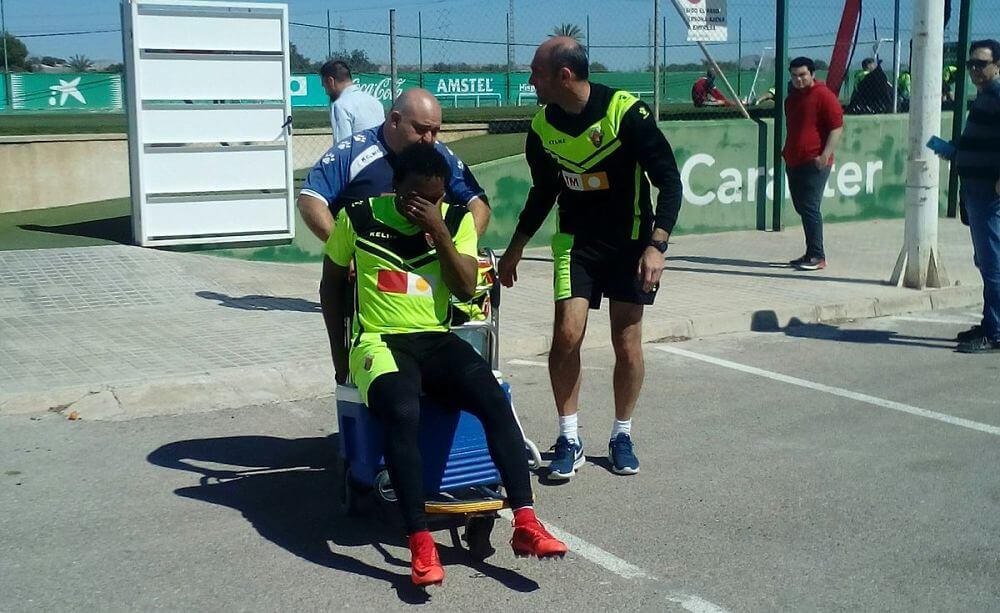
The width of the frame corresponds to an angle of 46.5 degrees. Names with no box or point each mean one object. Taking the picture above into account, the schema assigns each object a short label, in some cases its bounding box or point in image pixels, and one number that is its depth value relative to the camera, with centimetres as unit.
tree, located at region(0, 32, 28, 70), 3004
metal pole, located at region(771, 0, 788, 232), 1324
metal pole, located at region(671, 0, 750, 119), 1378
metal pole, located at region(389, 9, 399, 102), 1141
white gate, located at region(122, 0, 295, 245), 1040
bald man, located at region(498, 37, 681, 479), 516
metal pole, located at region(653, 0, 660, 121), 1289
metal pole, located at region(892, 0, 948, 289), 946
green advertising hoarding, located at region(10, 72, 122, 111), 3166
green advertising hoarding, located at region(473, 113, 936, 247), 1227
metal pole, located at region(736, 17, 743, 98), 1479
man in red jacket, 1090
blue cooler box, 436
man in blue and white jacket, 514
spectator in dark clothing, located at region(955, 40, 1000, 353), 755
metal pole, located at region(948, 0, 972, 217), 1466
